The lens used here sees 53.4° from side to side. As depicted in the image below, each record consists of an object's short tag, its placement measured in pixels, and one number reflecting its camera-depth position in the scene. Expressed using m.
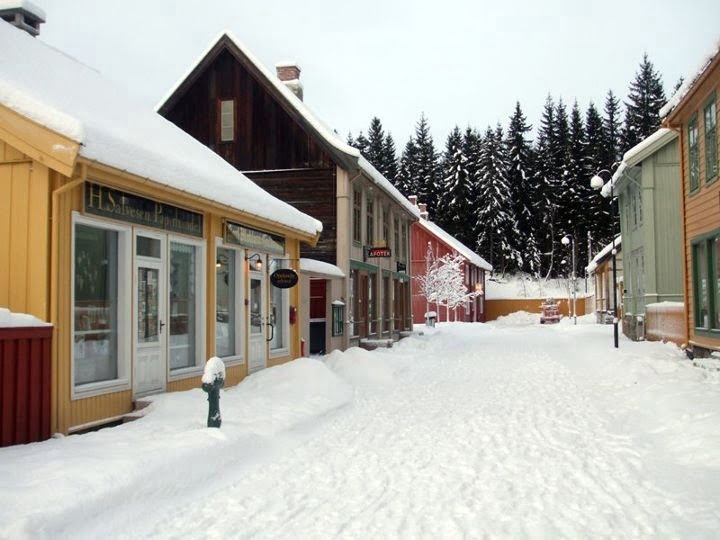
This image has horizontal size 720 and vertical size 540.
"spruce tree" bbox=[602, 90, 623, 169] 69.94
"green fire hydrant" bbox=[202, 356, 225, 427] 7.68
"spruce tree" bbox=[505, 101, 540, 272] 68.06
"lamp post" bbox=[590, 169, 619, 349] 22.97
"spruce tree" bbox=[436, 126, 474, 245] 66.75
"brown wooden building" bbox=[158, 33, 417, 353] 20.78
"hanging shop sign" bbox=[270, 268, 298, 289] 14.09
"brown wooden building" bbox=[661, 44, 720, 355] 14.09
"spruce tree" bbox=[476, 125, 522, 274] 65.81
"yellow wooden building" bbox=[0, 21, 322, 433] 7.80
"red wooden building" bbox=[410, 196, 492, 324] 48.50
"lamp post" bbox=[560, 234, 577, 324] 64.41
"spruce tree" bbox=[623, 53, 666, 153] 68.06
